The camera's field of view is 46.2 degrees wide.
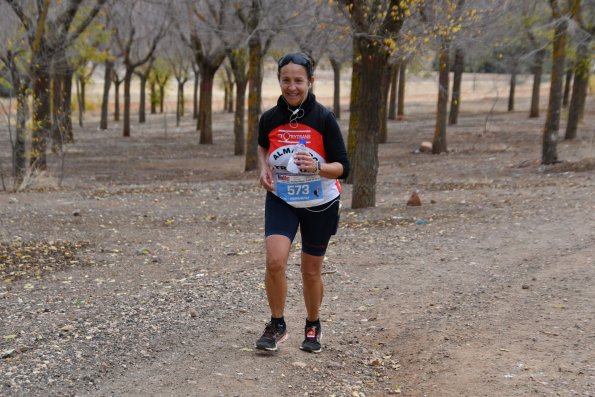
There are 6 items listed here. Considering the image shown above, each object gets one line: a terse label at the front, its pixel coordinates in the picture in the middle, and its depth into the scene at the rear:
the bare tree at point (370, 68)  9.57
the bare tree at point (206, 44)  18.36
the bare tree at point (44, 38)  14.40
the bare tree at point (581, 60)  14.59
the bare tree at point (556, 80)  13.59
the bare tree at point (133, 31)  20.81
